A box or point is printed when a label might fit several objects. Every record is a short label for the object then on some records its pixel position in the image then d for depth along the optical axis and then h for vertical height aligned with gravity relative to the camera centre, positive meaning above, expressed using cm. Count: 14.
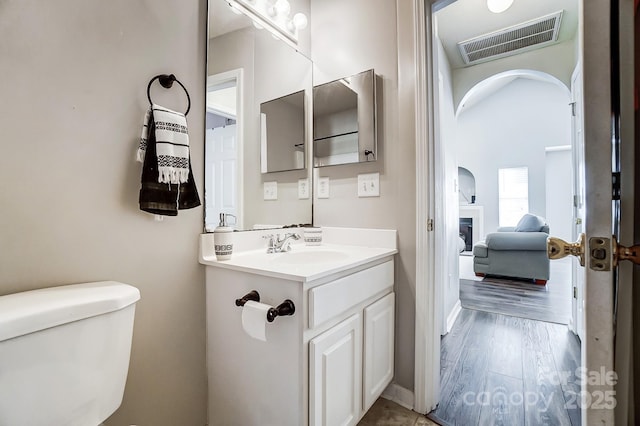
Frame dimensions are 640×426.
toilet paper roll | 96 -37
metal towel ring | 110 +54
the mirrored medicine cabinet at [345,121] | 163 +58
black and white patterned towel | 105 +27
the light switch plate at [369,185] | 163 +16
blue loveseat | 371 -59
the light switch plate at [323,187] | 184 +17
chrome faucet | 153 -17
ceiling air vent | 250 +168
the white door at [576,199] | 227 +10
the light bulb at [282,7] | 166 +123
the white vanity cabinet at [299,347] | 98 -54
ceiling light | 217 +164
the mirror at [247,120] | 135 +51
